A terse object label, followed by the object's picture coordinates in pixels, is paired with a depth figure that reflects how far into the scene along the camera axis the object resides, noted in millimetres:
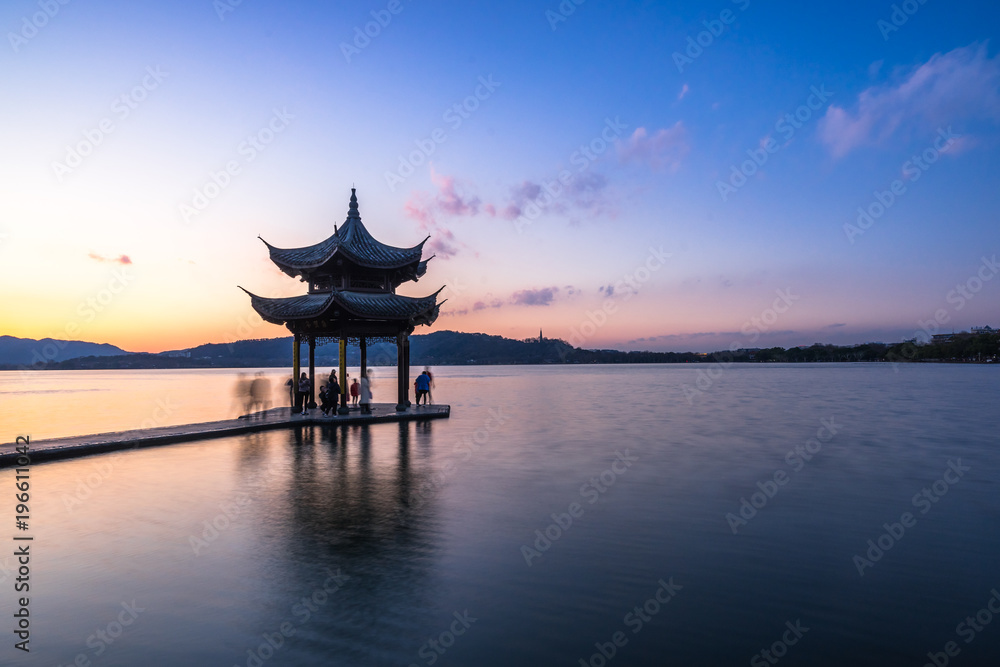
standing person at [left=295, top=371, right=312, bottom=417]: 22919
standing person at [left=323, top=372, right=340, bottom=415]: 22484
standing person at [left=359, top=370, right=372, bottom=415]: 22492
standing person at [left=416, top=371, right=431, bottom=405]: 26928
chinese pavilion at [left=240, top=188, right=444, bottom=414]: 21703
